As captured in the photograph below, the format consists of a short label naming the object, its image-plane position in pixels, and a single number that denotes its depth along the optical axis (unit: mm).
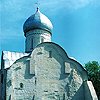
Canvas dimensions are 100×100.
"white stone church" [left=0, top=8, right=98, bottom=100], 16219
